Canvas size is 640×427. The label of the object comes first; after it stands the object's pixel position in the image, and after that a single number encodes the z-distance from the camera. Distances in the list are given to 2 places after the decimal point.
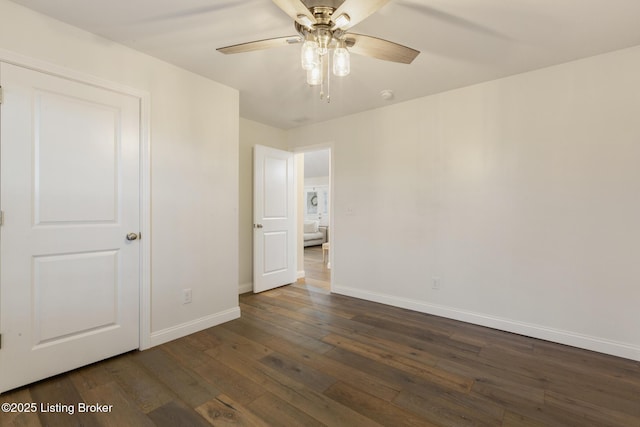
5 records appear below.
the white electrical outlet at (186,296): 2.58
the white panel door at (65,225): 1.76
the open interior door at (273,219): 3.87
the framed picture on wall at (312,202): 10.05
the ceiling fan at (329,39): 1.35
